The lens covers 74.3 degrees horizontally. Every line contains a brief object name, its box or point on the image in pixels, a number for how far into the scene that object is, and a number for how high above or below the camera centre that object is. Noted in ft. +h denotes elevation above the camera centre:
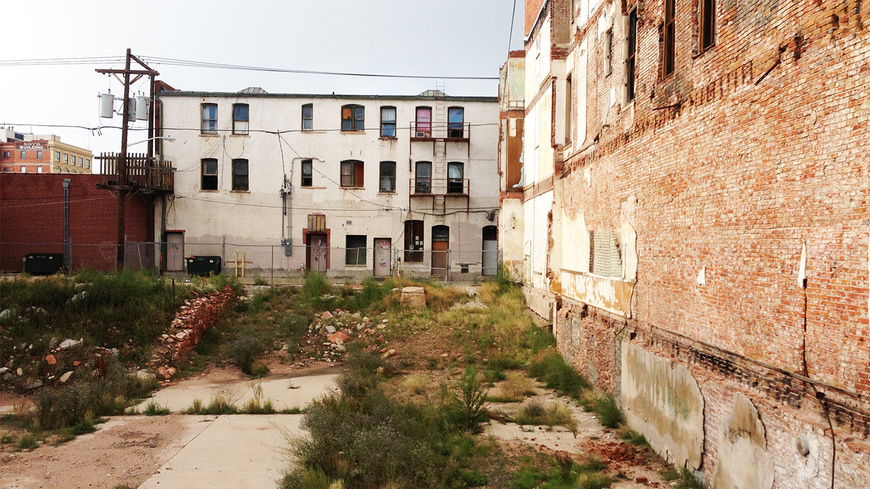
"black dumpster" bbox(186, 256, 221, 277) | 85.76 -3.83
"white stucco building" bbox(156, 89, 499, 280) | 101.19 +11.91
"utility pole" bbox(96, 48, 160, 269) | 87.73 +10.32
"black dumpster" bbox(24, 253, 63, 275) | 82.33 -3.73
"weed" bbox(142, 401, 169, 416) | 38.81 -11.59
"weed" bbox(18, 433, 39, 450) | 31.89 -11.49
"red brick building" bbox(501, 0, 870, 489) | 16.72 +0.48
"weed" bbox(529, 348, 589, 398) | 41.68 -9.94
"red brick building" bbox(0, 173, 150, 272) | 94.43 +3.76
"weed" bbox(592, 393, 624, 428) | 33.63 -9.90
